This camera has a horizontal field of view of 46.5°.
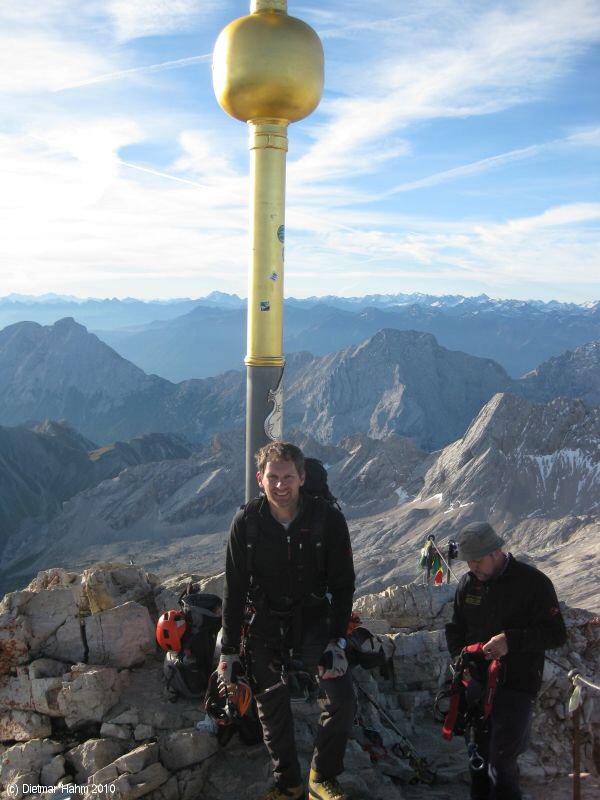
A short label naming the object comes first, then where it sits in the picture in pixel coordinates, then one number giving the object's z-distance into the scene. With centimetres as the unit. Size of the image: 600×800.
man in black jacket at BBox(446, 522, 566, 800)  655
